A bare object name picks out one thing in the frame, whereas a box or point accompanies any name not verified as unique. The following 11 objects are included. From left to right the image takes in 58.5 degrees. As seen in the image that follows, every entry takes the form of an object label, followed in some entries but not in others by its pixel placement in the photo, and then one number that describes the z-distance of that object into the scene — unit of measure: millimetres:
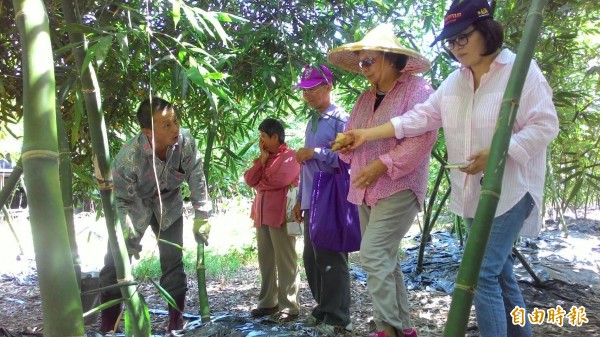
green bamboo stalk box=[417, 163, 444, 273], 4086
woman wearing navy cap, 1735
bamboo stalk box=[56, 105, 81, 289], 1416
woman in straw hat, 2199
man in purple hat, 2842
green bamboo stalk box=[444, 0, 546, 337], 1020
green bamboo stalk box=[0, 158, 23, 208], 1480
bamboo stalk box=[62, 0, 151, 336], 1377
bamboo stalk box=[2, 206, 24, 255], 3080
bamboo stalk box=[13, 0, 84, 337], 818
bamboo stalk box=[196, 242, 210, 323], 2785
